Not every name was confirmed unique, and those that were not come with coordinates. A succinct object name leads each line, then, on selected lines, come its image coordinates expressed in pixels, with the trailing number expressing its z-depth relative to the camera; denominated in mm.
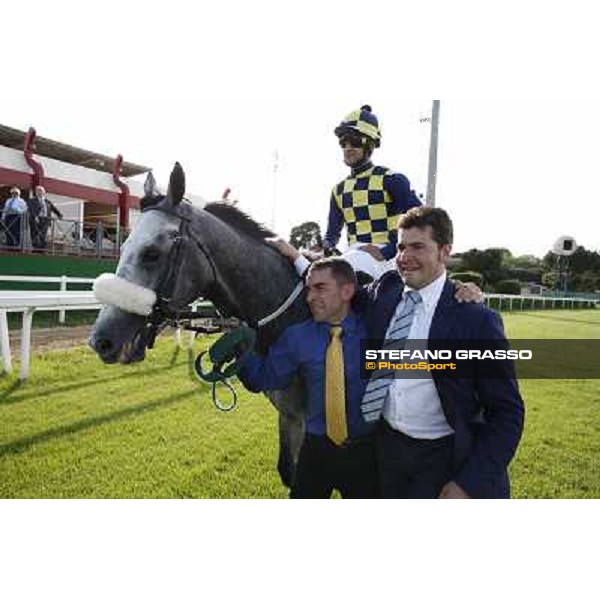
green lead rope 1513
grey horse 1457
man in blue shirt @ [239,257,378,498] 1461
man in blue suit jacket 1229
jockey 1848
